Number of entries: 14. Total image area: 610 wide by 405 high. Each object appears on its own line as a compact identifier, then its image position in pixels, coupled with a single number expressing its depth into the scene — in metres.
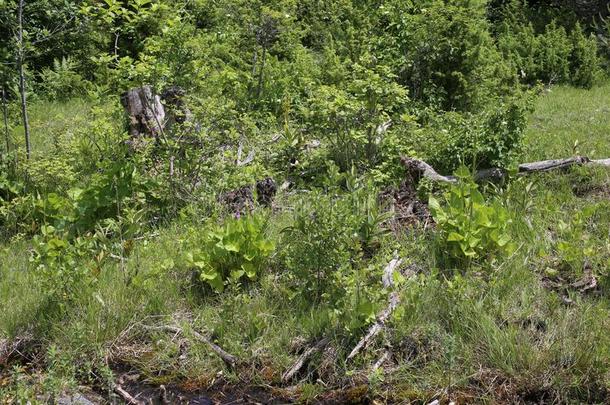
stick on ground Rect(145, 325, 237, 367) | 5.18
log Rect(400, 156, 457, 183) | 7.20
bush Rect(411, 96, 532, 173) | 7.23
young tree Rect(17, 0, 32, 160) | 7.31
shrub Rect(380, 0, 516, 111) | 10.08
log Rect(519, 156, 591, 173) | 7.26
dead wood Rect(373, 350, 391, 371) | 4.96
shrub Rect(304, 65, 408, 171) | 7.50
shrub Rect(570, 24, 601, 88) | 12.58
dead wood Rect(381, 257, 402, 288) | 5.57
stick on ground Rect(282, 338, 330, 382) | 5.05
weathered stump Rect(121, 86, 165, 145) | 8.19
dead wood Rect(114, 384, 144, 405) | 4.93
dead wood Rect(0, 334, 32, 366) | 5.36
